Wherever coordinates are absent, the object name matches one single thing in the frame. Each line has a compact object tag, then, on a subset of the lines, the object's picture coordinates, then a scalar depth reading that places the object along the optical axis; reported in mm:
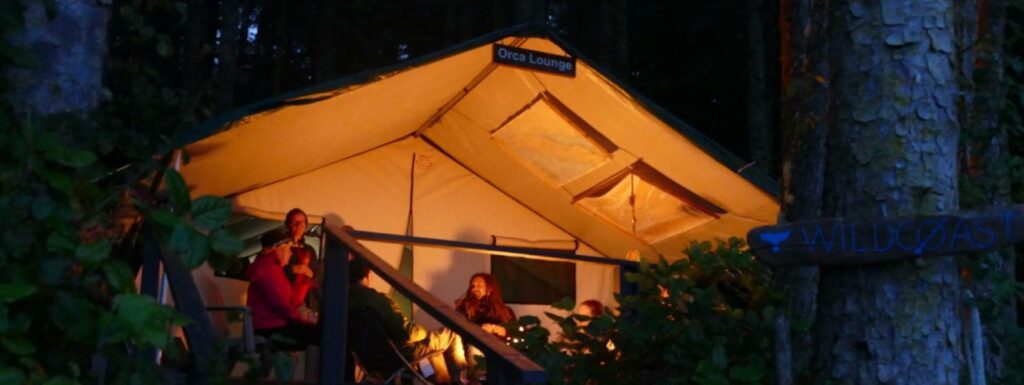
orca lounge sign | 6605
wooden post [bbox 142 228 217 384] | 3855
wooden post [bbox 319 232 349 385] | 5004
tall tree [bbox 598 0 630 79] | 16047
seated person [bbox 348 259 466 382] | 6543
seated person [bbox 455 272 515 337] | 7892
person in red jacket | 6637
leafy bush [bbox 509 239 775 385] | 4090
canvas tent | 6594
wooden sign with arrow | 3285
